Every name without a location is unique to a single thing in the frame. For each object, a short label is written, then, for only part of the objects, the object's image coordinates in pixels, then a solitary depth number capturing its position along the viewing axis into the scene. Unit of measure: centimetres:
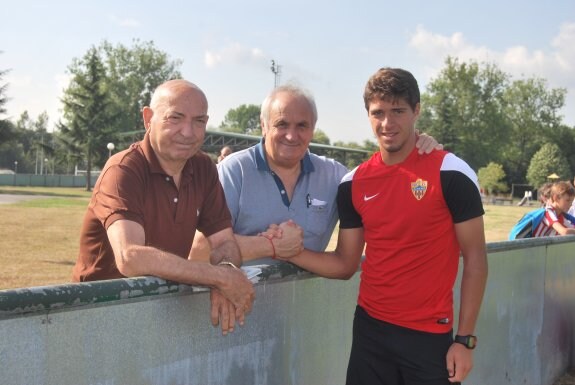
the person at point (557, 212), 682
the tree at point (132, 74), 8531
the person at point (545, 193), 768
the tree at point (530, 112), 9150
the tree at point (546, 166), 7531
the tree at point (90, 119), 5950
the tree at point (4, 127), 4584
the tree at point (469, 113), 8762
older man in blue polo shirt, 318
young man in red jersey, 277
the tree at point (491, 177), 7331
